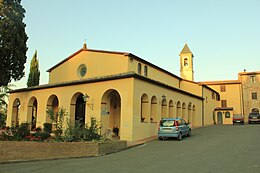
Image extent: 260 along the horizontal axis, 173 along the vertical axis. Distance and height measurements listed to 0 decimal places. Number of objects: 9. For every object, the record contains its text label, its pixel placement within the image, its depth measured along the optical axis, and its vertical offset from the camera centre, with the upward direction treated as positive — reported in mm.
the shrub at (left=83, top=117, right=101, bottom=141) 13680 -1525
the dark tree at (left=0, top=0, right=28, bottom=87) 18531 +5192
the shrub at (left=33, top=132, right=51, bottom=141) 13409 -1686
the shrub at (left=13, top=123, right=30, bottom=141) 12859 -1503
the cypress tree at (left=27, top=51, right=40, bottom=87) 34188 +4584
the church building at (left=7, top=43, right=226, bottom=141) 18125 +994
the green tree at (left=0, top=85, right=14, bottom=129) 39375 +1179
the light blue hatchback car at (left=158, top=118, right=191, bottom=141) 17328 -1575
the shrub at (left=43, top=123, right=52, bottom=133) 22288 -1865
